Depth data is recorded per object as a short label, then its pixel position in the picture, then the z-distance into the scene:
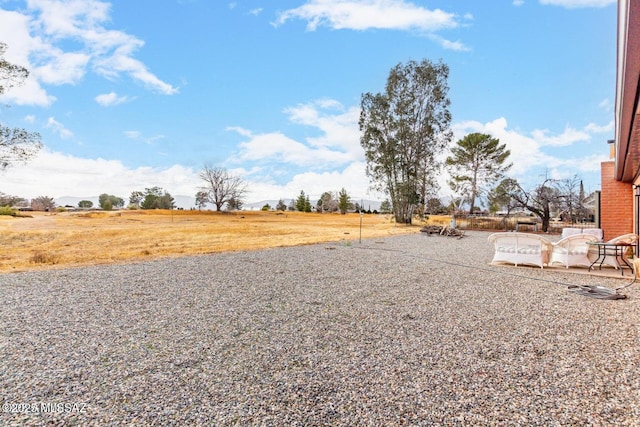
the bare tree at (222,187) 41.81
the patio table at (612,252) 6.63
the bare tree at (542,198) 18.59
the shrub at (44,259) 8.77
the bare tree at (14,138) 12.47
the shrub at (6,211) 30.62
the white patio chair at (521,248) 7.38
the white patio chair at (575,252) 7.45
